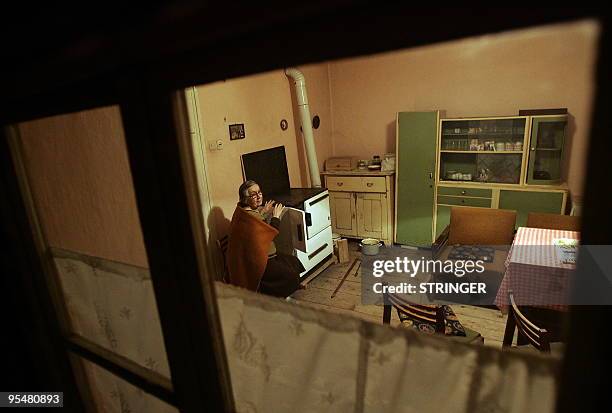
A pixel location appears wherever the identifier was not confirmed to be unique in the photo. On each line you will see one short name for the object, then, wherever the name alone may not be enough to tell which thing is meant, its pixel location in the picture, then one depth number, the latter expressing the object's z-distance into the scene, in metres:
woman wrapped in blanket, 2.71
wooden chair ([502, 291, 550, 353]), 1.61
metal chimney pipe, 4.01
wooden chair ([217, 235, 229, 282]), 3.16
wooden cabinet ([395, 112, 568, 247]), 3.76
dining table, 2.14
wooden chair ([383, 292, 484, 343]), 1.91
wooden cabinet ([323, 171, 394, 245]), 4.45
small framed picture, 3.48
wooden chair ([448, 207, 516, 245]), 3.06
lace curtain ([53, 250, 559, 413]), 0.62
